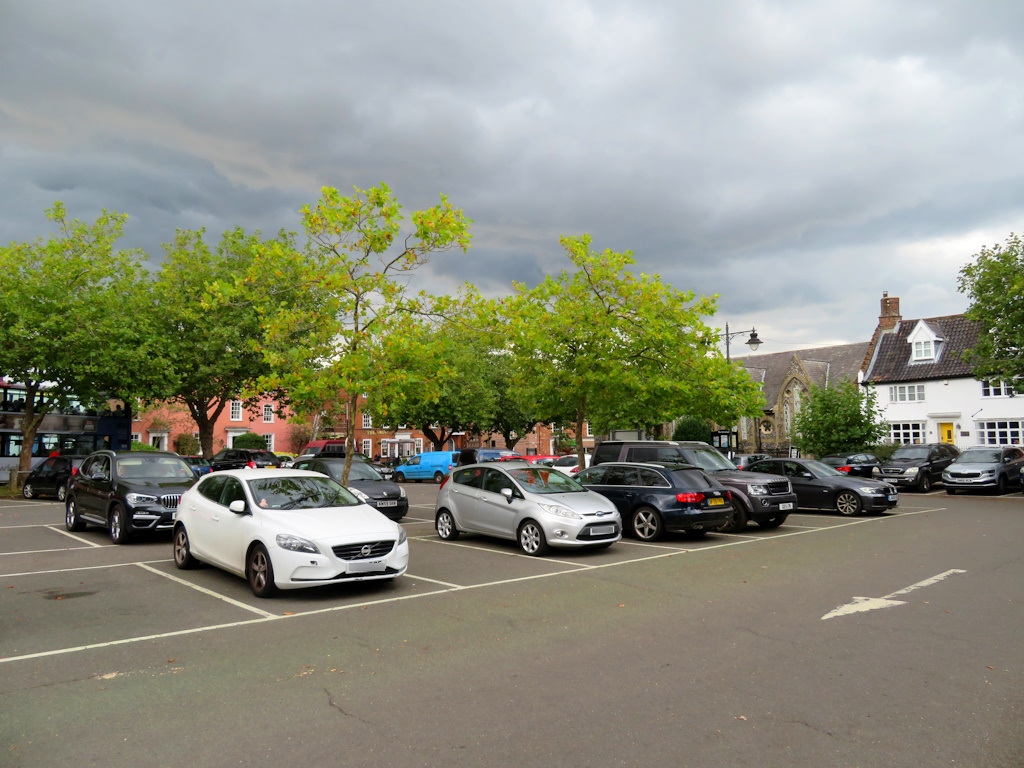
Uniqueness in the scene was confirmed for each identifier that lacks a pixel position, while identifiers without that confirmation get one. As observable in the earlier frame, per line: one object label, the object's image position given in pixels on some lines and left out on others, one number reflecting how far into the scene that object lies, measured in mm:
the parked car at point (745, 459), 30947
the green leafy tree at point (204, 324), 31000
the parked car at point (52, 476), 24344
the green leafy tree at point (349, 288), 14211
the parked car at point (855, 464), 28844
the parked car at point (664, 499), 13492
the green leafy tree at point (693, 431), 51500
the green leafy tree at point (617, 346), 21344
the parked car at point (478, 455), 34281
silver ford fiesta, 11727
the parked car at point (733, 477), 15383
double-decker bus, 32219
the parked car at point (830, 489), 18688
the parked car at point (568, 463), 31273
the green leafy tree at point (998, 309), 24891
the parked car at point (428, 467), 37438
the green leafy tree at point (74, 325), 24641
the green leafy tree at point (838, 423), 34031
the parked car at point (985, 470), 25906
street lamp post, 31047
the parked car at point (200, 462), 32844
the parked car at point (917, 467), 28266
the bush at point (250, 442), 63356
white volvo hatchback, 8305
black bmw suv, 12992
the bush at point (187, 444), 64250
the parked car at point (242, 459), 37188
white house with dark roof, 39469
